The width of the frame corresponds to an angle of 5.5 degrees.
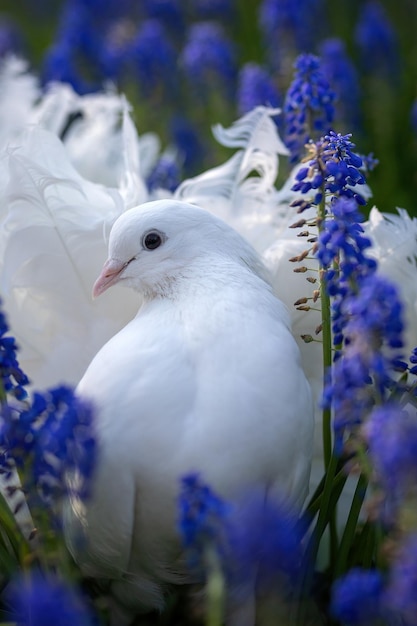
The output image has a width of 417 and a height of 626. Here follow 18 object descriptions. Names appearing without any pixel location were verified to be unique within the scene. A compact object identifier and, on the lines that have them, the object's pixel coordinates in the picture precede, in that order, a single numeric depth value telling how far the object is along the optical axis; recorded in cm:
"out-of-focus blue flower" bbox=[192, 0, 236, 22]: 276
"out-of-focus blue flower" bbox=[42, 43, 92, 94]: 236
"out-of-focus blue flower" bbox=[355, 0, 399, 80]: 234
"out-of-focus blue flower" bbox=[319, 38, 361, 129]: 203
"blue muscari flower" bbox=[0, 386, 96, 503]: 158
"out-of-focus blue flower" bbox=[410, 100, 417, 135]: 194
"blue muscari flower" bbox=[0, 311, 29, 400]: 162
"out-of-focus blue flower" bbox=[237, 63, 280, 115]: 198
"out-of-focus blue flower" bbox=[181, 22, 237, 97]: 221
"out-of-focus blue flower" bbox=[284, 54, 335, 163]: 179
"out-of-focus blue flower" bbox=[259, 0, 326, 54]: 224
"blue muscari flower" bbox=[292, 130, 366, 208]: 165
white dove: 163
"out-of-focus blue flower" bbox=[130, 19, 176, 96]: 234
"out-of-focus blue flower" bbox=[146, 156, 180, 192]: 193
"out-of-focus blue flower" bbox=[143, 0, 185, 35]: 277
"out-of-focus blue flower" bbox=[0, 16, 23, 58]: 281
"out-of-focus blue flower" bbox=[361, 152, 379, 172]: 175
